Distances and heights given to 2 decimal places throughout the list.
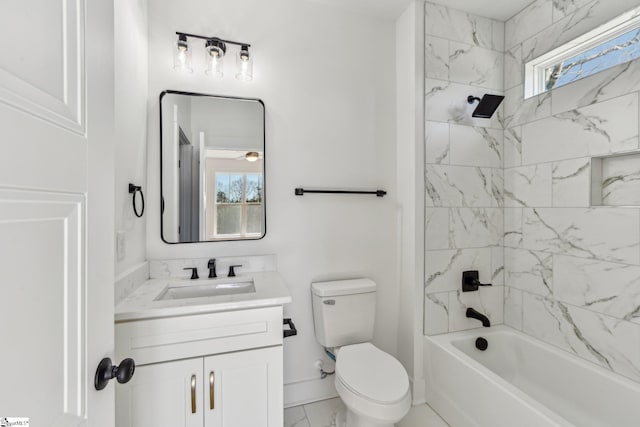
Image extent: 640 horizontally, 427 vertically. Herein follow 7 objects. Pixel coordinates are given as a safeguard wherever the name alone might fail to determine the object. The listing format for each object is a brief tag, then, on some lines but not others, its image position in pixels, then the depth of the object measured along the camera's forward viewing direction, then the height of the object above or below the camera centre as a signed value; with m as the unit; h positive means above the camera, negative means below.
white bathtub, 1.34 -0.97
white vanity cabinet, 1.12 -0.68
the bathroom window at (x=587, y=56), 1.46 +0.94
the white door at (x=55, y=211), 0.41 +0.00
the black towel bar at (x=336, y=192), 1.82 +0.14
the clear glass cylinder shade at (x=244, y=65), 1.67 +0.91
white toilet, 1.28 -0.83
